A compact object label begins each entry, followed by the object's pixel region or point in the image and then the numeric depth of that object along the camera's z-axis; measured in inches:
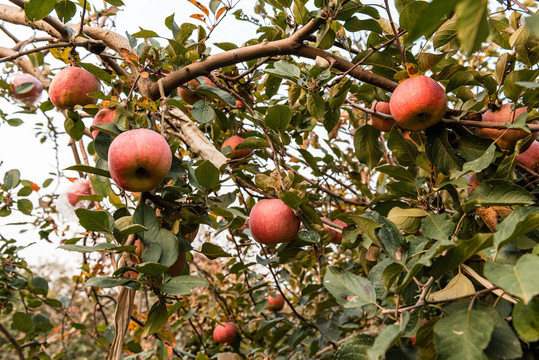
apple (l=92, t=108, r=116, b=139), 45.2
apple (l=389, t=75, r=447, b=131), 38.4
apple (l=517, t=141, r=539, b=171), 43.4
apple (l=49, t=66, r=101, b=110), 50.5
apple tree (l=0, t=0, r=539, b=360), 22.2
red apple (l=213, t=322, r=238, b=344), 90.0
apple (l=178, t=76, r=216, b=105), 65.3
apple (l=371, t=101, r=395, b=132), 53.6
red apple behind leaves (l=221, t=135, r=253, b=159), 61.4
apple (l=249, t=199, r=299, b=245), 43.3
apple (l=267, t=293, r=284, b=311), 99.2
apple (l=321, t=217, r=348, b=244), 60.2
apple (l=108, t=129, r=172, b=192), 35.3
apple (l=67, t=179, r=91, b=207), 76.7
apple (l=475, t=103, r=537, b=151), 39.2
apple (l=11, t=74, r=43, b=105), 80.7
